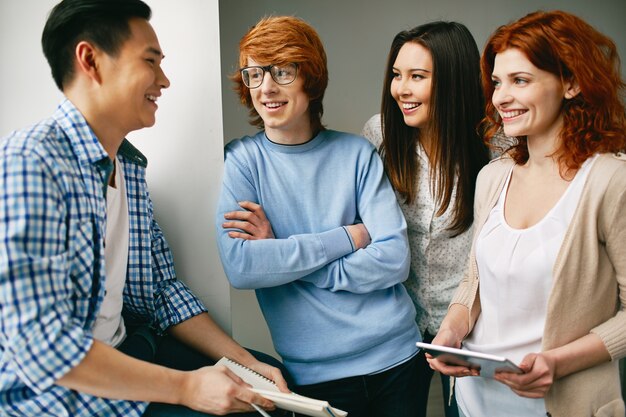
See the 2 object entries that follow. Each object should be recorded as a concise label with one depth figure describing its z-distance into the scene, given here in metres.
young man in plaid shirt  1.11
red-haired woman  1.39
